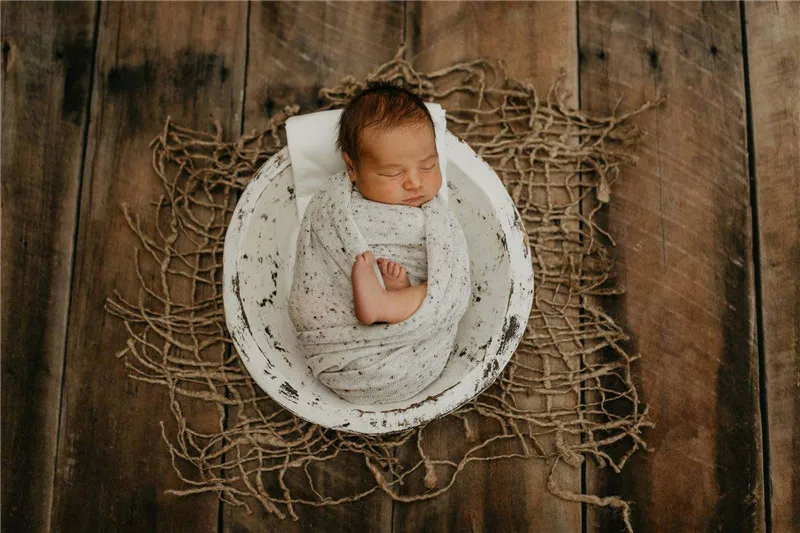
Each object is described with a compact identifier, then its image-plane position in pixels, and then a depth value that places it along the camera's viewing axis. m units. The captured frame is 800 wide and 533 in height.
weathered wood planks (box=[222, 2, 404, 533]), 1.17
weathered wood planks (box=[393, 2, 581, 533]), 1.17
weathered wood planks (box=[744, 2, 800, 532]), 1.06
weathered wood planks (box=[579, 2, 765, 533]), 1.06
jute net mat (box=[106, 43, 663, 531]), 1.05
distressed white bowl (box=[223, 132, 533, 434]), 0.91
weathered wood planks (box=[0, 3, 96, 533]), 1.08
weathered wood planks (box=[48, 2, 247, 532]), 1.06
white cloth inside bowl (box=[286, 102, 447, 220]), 0.99
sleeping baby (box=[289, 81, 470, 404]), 0.90
